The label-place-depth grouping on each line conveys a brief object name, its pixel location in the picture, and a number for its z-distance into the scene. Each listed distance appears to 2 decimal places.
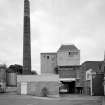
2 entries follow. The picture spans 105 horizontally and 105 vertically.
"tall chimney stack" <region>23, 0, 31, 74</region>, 68.50
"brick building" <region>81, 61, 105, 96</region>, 53.75
